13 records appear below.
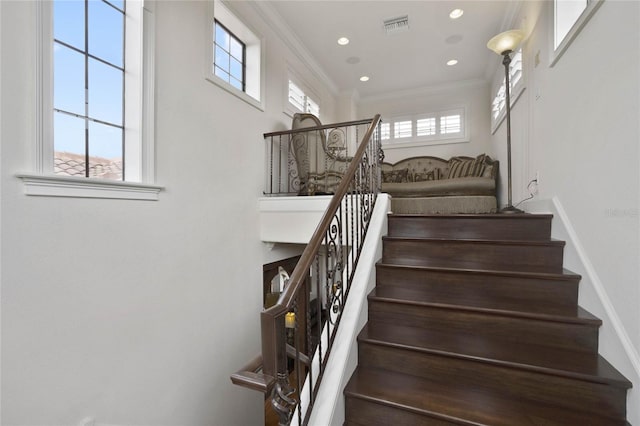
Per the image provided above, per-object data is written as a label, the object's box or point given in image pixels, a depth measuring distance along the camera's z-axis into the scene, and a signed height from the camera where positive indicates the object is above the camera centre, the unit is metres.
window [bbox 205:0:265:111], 2.84 +1.82
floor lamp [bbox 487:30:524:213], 2.77 +1.72
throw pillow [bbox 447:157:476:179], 4.45 +0.75
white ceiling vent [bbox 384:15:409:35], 3.51 +2.41
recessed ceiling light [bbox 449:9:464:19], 3.35 +2.42
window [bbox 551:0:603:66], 1.73 +1.39
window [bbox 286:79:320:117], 4.27 +1.82
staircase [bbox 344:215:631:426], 1.28 -0.73
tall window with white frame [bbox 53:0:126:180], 1.78 +0.84
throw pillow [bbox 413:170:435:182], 5.14 +0.68
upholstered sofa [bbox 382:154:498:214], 3.46 +0.41
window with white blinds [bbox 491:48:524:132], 3.11 +1.62
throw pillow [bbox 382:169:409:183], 5.23 +0.68
